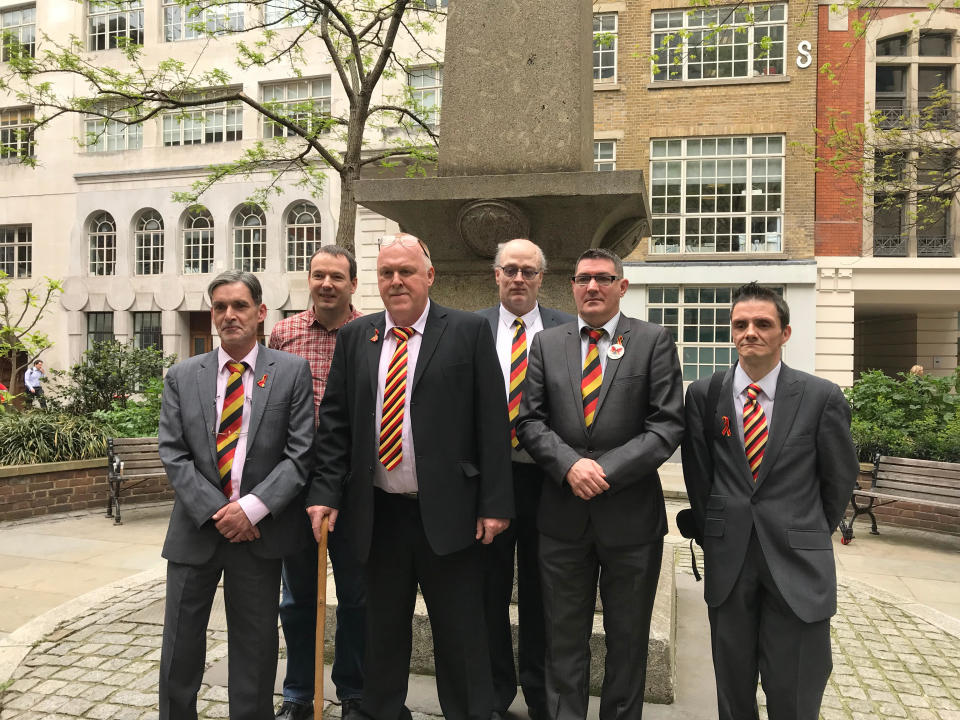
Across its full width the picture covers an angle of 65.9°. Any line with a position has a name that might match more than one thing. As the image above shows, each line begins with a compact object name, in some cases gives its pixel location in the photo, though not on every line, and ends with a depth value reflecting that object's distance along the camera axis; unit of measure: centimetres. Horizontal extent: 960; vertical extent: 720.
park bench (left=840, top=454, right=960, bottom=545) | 785
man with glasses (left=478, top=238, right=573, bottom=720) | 344
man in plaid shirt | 353
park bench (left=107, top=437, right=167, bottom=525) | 830
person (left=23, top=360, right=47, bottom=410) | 1997
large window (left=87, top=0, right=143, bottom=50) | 2442
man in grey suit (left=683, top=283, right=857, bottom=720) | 280
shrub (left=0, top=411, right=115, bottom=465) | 866
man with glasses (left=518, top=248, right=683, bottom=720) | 305
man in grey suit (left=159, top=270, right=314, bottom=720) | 301
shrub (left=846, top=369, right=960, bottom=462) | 909
